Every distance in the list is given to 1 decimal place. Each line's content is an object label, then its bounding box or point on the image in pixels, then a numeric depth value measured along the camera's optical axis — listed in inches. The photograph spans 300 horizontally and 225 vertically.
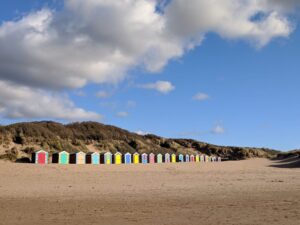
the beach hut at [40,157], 1614.2
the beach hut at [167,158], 2626.0
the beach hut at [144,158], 2341.9
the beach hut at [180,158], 2876.5
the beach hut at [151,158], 2424.5
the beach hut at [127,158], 2146.3
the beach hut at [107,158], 1969.5
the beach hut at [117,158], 2055.0
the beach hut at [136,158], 2244.2
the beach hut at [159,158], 2515.5
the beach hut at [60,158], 1690.9
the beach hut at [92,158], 1864.3
